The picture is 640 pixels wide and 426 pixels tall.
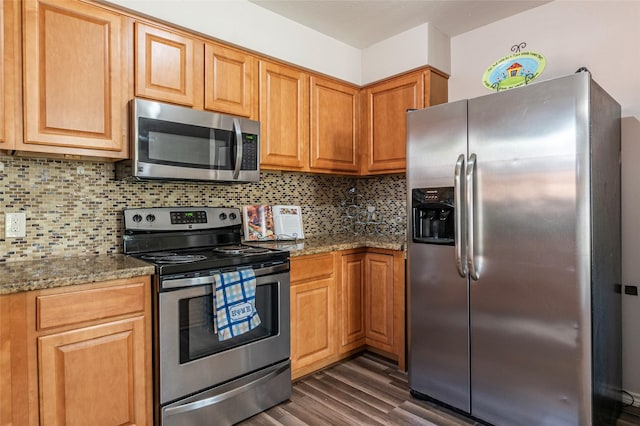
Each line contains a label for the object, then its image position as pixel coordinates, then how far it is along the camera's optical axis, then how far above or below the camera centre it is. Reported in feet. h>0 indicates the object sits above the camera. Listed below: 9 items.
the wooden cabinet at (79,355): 4.65 -1.92
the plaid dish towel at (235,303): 6.10 -1.53
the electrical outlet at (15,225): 6.04 -0.22
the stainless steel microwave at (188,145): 6.36 +1.21
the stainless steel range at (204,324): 5.71 -1.87
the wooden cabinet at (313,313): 7.77 -2.20
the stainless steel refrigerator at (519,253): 5.48 -0.71
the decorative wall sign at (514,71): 6.73 +2.55
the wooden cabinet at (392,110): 9.17 +2.58
